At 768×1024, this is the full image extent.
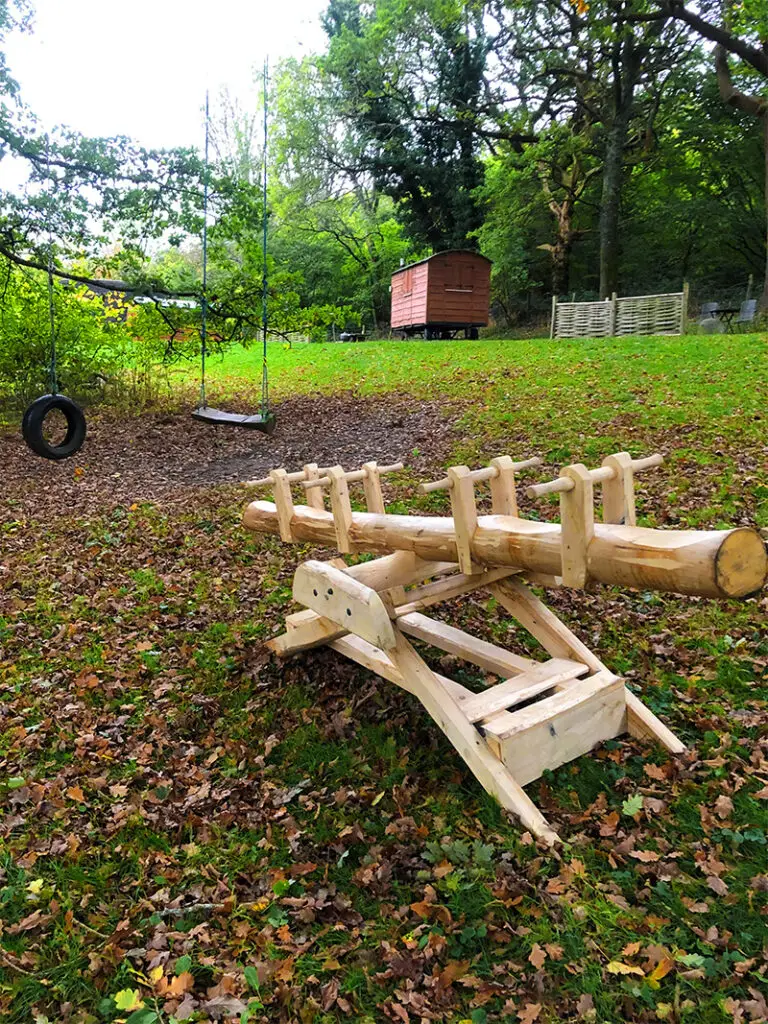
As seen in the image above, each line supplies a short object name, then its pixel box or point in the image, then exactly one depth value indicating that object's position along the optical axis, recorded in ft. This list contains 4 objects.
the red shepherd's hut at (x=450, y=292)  84.53
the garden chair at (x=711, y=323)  65.16
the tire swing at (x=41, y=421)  27.63
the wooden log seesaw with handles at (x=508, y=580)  8.84
